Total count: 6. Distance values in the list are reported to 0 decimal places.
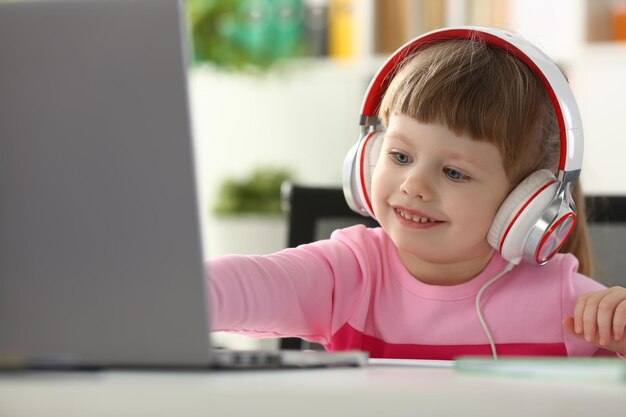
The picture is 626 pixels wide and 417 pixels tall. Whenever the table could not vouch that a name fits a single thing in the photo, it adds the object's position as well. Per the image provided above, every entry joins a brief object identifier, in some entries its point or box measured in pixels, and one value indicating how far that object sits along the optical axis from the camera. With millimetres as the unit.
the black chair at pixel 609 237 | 1775
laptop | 1199
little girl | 1526
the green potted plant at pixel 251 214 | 3752
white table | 1143
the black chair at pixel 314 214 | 1827
